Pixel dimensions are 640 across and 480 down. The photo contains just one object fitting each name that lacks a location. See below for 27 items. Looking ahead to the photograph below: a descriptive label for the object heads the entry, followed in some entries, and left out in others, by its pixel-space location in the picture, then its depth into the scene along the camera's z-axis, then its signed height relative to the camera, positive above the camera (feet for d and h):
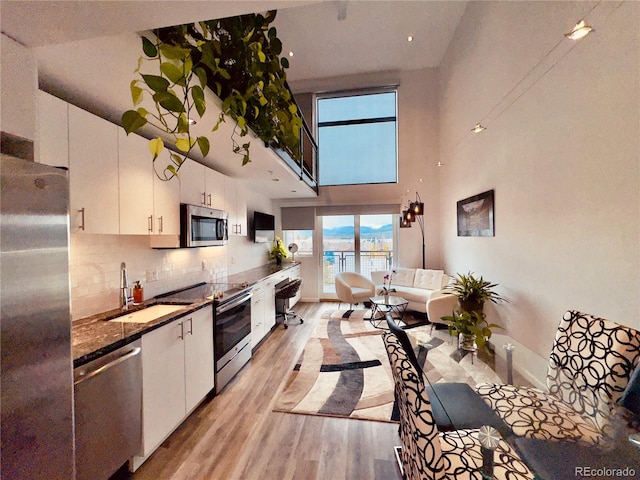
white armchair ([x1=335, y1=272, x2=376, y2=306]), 16.09 -3.33
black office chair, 13.66 -3.17
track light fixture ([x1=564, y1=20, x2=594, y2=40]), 5.01 +4.13
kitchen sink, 6.44 -1.99
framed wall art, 10.80 +1.01
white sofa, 15.42 -3.01
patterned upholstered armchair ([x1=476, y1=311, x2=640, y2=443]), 4.20 -2.81
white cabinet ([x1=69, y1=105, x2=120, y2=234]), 4.83 +1.37
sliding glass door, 19.33 -0.38
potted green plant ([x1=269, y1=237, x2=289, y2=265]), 17.97 -0.96
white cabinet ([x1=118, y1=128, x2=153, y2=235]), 5.88 +1.37
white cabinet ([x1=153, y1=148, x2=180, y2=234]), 6.91 +1.03
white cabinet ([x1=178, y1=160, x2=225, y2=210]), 8.16 +1.92
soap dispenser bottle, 7.18 -1.51
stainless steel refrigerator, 2.43 -0.88
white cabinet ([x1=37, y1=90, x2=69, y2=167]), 4.27 +1.94
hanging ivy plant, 2.94 +2.98
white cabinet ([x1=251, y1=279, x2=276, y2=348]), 10.66 -3.32
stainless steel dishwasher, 4.13 -3.09
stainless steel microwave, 7.91 +0.45
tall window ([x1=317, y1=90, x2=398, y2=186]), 18.12 +7.19
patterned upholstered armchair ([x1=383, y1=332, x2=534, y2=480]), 3.49 -3.18
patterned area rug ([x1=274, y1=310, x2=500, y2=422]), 6.16 -4.89
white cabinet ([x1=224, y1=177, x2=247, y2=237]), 10.99 +1.54
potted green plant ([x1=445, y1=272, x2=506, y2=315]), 10.37 -2.41
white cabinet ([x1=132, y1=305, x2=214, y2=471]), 5.40 -3.29
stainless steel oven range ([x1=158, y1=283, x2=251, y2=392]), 7.84 -2.83
